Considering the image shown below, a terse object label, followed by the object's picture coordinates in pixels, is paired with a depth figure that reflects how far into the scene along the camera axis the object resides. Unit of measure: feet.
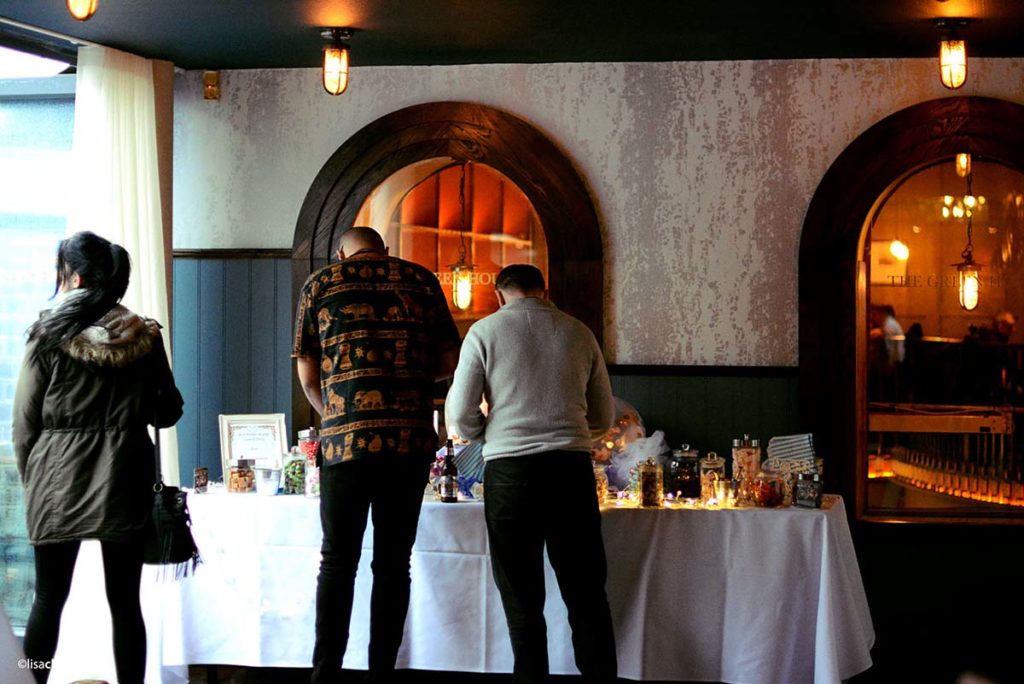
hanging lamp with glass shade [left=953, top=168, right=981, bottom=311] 22.63
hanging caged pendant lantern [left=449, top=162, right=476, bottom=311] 26.00
